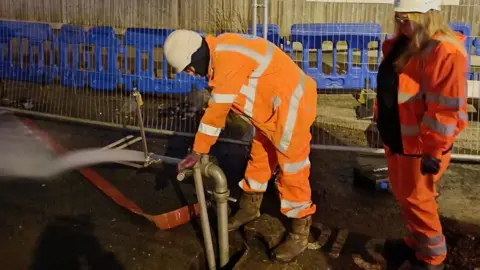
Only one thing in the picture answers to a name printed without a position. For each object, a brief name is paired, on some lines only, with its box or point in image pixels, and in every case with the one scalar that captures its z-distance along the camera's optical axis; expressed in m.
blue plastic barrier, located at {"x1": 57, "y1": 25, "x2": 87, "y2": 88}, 7.84
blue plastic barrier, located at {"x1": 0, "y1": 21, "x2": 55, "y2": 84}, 8.12
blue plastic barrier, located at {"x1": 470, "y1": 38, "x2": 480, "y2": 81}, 6.46
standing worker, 3.12
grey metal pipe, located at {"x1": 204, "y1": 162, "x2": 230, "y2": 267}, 3.49
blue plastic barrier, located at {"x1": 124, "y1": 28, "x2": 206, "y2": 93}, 7.09
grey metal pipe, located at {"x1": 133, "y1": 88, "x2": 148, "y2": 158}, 5.06
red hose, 4.41
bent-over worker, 3.57
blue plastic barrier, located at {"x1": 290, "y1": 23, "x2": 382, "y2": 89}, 6.50
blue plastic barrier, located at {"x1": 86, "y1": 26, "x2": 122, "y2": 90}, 7.56
